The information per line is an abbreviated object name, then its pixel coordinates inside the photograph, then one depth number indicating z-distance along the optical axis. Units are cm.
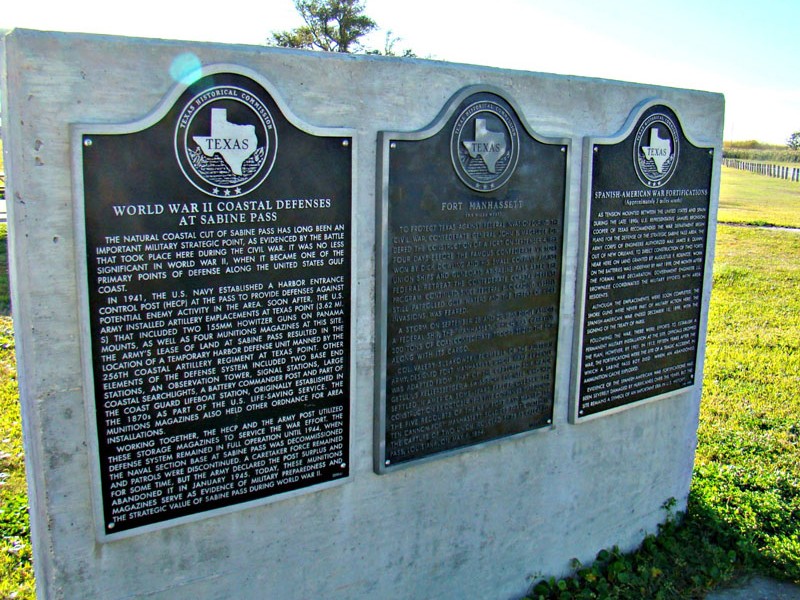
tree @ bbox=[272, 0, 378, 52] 2869
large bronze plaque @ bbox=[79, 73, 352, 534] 301
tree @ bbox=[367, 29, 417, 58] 2798
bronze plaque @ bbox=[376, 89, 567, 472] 373
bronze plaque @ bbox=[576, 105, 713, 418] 458
